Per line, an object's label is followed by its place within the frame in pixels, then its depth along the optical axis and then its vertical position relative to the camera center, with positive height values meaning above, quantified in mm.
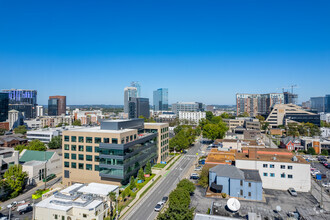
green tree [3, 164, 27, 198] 43031 -15091
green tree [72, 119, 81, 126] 168575 -12202
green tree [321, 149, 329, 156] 77562 -16358
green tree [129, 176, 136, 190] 44531 -16522
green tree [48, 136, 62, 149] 88750 -15152
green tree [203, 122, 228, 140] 99062 -11435
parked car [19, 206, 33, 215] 36281 -18193
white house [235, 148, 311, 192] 45500 -13855
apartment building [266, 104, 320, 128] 131625 -4542
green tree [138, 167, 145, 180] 50562 -16306
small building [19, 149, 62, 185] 50469 -14656
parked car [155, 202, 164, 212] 36653 -17742
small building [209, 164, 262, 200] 40750 -14953
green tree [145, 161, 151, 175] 55222 -16213
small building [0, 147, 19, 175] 46981 -11962
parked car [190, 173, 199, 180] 53219 -17451
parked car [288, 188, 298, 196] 42844 -17469
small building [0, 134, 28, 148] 80138 -13533
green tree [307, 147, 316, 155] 77975 -15877
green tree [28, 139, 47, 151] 72125 -13431
